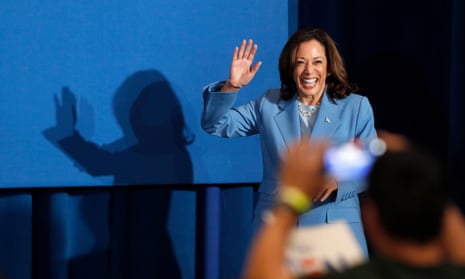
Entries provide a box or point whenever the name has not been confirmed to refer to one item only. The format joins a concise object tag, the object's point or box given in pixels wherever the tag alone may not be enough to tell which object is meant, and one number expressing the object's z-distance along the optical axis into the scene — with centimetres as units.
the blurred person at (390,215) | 780
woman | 1003
